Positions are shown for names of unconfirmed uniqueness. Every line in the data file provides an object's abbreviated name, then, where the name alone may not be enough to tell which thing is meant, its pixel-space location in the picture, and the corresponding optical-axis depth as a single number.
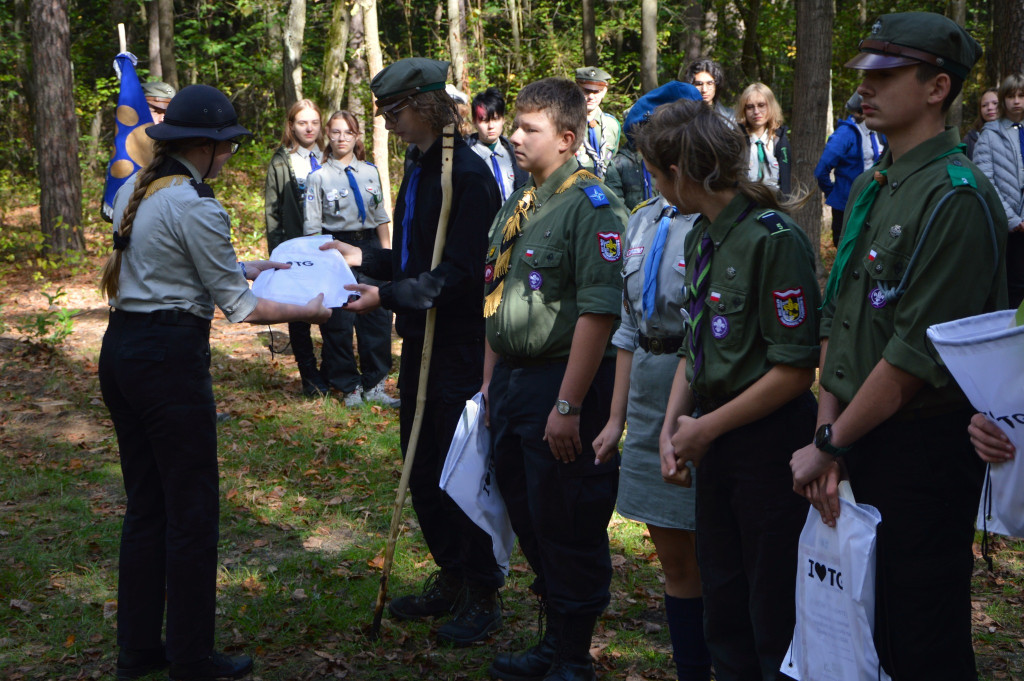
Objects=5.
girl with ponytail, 2.63
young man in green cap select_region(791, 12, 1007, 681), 2.28
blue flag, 7.38
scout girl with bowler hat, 3.64
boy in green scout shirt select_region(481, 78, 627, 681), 3.44
